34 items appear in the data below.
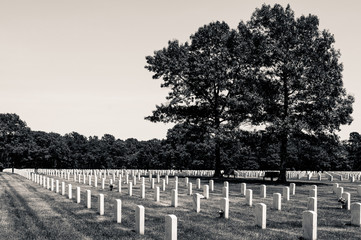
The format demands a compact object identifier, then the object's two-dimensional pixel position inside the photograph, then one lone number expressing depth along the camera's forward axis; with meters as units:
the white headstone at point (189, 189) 26.81
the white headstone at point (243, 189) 26.19
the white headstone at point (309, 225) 12.16
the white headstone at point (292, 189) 27.01
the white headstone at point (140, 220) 13.22
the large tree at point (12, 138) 89.19
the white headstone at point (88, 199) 19.37
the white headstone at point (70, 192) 23.84
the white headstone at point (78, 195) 21.83
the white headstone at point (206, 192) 23.80
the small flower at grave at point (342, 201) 19.56
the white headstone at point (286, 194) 23.16
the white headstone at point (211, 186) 30.00
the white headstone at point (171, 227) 10.91
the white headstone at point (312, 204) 17.62
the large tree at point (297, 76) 36.34
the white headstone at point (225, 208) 16.61
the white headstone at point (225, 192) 23.60
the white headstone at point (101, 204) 17.19
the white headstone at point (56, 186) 28.14
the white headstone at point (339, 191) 23.60
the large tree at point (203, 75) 46.84
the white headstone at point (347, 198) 19.46
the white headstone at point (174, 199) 20.27
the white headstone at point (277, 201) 18.94
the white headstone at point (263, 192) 24.83
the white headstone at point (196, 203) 18.33
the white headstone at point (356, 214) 14.77
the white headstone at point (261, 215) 14.30
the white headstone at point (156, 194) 22.73
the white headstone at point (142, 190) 24.82
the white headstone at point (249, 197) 20.76
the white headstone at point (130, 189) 26.46
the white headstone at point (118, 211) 15.15
